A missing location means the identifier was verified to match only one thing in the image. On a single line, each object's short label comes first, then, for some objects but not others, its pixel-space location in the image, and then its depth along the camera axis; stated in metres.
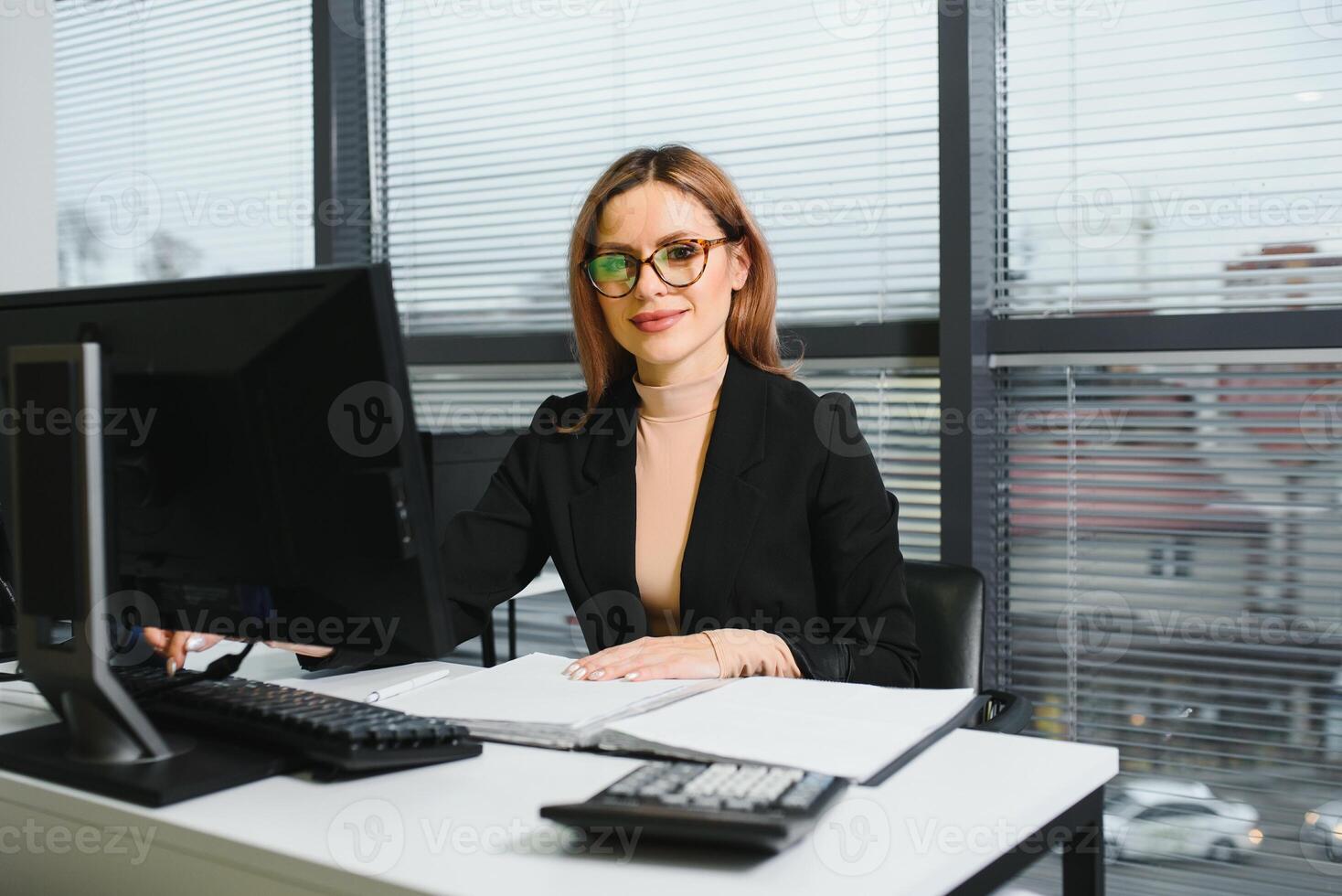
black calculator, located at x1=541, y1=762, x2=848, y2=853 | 0.79
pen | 1.29
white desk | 0.79
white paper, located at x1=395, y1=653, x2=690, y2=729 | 1.13
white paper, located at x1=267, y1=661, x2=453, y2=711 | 1.31
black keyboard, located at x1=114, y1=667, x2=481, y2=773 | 1.00
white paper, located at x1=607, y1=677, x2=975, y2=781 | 0.97
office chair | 1.74
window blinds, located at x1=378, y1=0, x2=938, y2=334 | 2.57
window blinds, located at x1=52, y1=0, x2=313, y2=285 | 3.43
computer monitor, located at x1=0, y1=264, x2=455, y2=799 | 0.97
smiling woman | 1.67
